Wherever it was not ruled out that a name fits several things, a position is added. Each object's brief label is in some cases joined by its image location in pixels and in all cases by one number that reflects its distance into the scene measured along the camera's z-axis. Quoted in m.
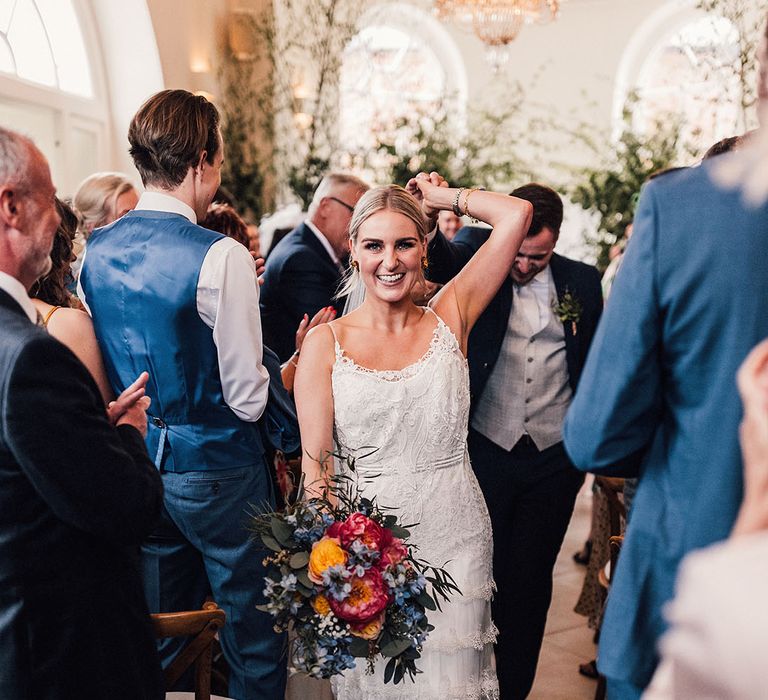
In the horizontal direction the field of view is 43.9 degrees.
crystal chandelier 9.25
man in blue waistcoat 2.53
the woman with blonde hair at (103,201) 3.98
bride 2.55
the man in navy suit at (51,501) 1.48
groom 3.35
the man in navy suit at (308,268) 4.16
